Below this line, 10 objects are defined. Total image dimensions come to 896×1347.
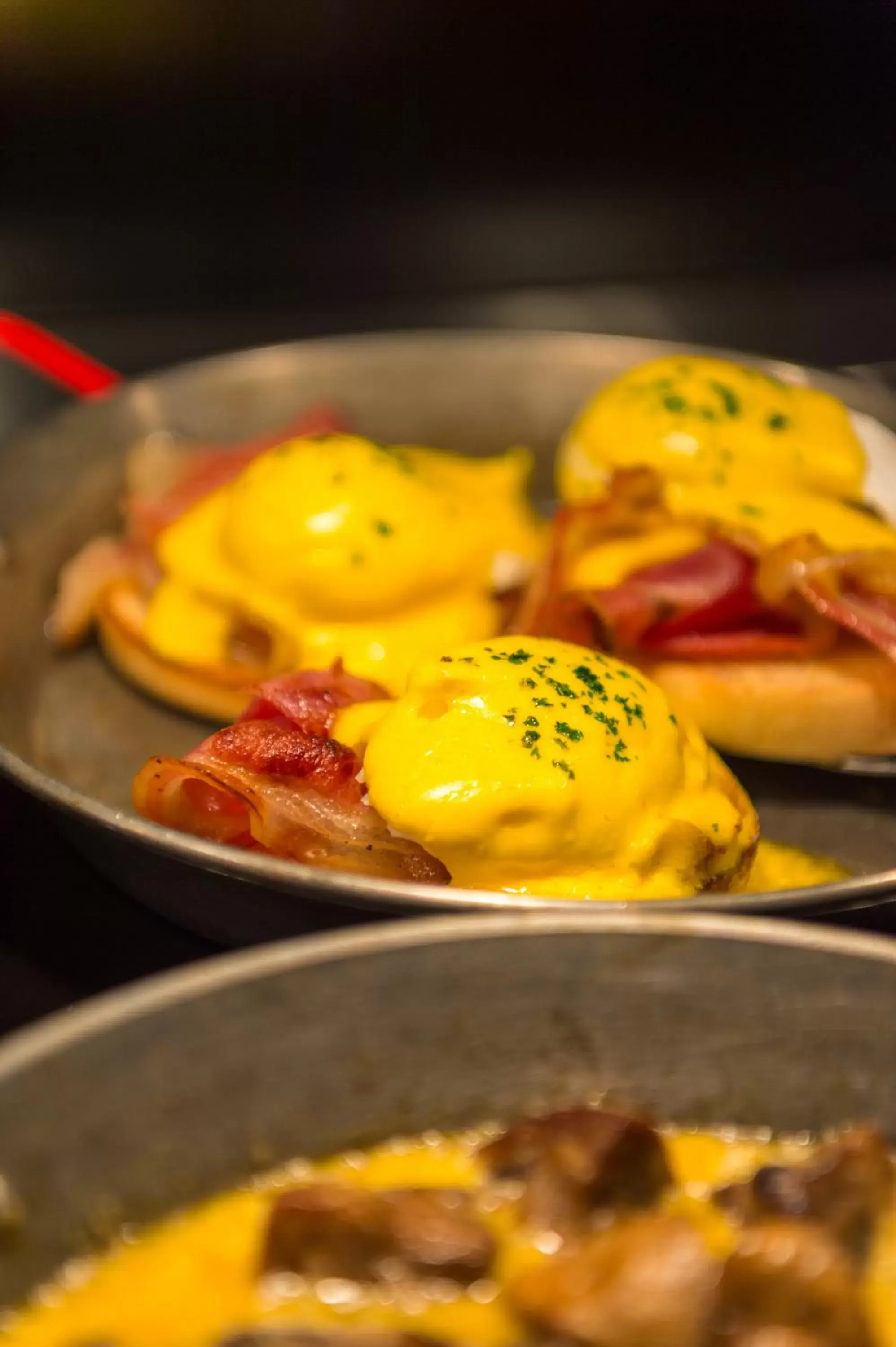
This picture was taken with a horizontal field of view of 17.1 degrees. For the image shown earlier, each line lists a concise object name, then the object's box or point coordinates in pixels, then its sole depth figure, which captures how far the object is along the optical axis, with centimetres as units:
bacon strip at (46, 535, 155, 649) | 66
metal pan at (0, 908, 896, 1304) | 48
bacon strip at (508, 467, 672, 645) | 64
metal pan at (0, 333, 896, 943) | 54
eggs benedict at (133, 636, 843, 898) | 55
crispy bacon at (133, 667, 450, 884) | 56
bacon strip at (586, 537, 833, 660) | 62
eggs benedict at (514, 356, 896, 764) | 62
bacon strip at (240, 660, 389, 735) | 59
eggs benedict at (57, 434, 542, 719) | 64
